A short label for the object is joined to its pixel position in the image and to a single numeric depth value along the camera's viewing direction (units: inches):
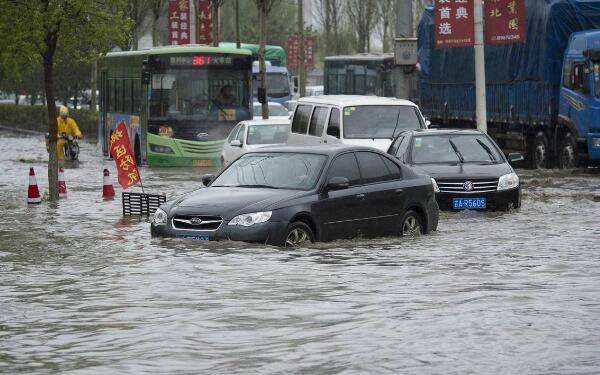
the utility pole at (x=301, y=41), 2187.5
